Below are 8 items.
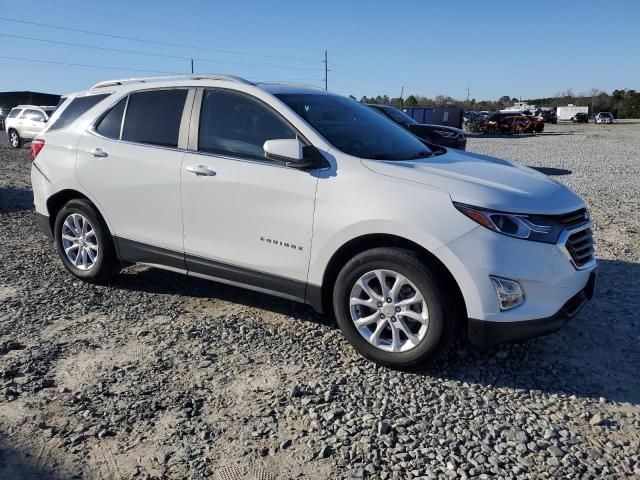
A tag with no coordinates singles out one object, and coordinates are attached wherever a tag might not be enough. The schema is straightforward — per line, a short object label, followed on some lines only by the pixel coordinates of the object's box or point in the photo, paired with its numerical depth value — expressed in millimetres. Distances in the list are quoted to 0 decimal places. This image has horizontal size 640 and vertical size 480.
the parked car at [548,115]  60138
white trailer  77312
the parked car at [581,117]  67294
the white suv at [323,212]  3268
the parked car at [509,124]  40750
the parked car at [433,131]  13242
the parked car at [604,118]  63625
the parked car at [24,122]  20062
